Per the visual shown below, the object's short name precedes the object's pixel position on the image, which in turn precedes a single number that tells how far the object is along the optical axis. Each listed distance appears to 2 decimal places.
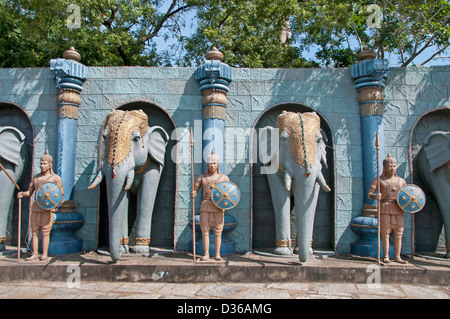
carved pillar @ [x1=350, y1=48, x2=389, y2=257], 6.27
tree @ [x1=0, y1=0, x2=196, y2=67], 10.01
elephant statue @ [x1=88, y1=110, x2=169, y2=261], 5.27
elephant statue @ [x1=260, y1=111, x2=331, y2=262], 5.24
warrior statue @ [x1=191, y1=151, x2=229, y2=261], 5.46
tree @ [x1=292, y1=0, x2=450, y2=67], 8.52
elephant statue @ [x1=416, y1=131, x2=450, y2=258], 6.01
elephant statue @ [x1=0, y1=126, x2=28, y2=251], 6.23
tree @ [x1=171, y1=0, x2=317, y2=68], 11.52
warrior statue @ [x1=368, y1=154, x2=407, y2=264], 5.43
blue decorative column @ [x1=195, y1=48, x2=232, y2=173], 6.39
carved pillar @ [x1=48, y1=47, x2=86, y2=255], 6.17
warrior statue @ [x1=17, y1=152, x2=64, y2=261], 5.32
